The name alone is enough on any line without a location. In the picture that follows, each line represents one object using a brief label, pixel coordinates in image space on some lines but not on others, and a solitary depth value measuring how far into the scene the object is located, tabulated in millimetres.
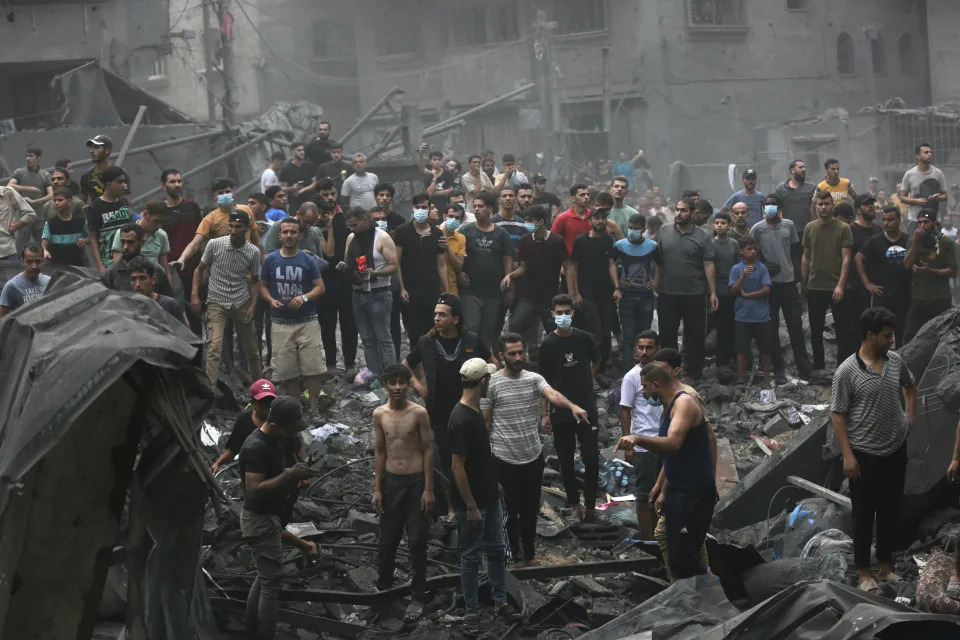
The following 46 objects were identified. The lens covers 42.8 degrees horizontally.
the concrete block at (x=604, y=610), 8891
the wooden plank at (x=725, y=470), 11938
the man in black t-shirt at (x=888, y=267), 13492
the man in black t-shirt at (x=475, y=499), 8812
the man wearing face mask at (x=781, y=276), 14234
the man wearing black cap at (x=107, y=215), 11977
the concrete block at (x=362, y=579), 9359
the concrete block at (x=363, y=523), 10406
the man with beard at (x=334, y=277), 13844
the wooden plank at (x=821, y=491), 9883
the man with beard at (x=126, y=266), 10727
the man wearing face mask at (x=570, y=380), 10578
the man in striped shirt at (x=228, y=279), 12148
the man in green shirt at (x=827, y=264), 13844
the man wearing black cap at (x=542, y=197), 16594
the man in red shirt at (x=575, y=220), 14305
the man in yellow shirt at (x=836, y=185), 15820
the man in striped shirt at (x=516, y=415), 9602
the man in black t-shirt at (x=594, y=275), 13883
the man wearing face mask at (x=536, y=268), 13656
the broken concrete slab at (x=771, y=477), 10844
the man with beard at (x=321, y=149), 17734
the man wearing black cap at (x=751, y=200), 15903
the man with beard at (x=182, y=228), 12766
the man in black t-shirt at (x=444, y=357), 10203
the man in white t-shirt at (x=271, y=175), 17766
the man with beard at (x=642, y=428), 9984
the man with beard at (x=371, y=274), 13227
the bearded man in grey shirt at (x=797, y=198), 15656
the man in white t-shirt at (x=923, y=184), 16422
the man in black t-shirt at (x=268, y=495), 8109
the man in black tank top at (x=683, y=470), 8180
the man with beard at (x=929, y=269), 12953
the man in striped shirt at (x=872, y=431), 8516
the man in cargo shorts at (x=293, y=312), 12305
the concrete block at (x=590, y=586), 9484
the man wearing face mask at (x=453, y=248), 13508
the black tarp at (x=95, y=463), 5297
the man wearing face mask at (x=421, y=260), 13414
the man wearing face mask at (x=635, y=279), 14023
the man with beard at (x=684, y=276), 13992
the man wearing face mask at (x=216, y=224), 12547
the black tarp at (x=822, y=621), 5660
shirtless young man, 8969
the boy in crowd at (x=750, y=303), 13969
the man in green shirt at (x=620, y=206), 15234
